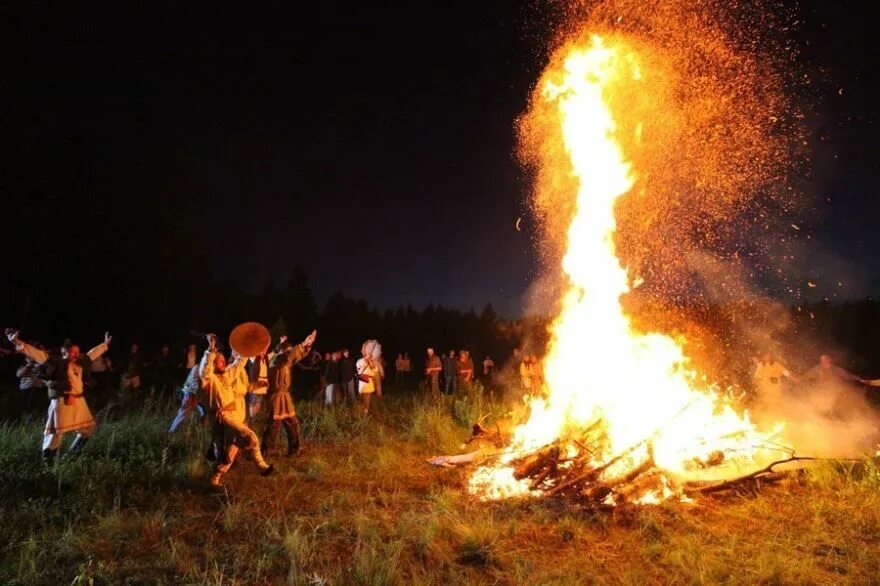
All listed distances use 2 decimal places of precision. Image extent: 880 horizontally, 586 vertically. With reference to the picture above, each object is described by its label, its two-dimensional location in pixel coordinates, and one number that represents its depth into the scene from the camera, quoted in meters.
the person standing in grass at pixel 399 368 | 22.60
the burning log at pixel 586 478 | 6.60
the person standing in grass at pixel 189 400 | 9.14
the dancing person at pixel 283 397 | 8.22
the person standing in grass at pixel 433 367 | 18.28
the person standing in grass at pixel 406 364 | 22.92
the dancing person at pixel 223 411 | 6.67
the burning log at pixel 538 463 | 7.10
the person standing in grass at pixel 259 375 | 8.81
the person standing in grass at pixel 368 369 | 11.90
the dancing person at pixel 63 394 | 7.50
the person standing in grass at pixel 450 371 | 18.66
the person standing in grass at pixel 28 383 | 8.65
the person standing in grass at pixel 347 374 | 15.30
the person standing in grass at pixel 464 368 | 18.30
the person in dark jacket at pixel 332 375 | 14.99
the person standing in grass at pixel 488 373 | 22.33
